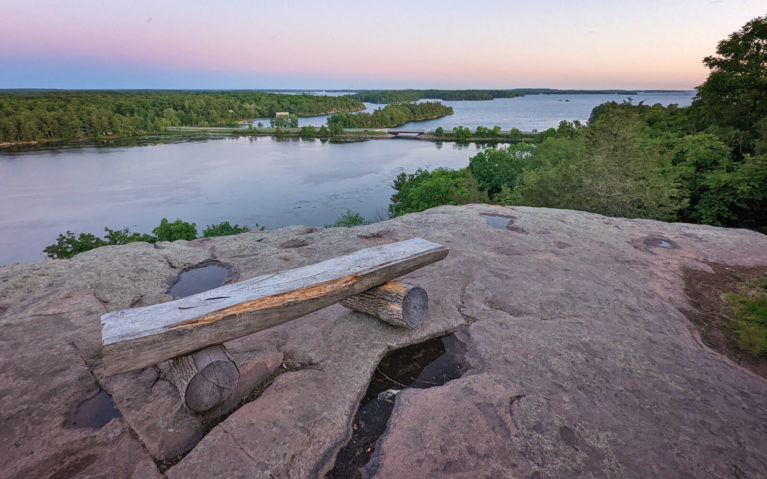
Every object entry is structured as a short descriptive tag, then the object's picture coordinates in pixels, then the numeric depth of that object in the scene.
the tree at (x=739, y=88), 17.14
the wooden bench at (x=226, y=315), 2.73
